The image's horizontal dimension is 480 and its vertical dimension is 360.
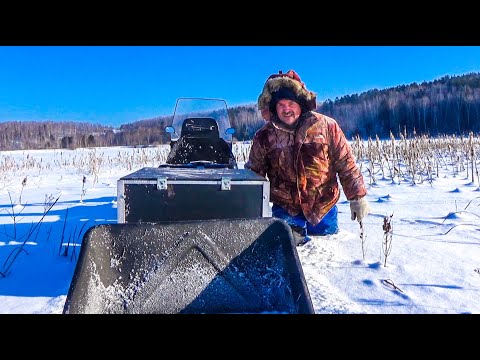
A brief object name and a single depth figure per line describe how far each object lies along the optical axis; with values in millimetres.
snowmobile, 1718
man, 3113
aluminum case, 2141
